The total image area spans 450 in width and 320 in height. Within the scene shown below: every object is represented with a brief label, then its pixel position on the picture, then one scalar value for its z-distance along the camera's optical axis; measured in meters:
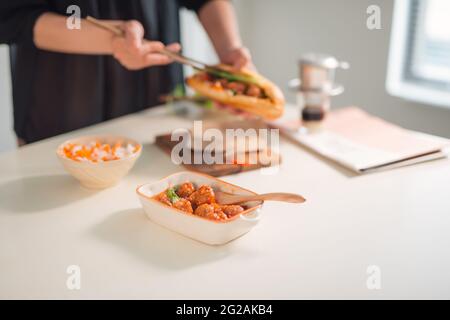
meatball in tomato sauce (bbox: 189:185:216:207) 1.00
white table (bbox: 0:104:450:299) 0.84
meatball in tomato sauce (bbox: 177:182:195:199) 1.04
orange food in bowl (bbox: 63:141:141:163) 1.16
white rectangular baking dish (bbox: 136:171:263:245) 0.92
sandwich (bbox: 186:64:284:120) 1.41
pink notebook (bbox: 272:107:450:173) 1.31
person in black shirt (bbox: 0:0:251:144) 1.44
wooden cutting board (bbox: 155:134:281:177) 1.26
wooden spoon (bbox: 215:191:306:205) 0.96
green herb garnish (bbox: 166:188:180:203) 1.00
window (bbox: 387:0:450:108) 2.39
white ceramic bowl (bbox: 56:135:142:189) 1.11
